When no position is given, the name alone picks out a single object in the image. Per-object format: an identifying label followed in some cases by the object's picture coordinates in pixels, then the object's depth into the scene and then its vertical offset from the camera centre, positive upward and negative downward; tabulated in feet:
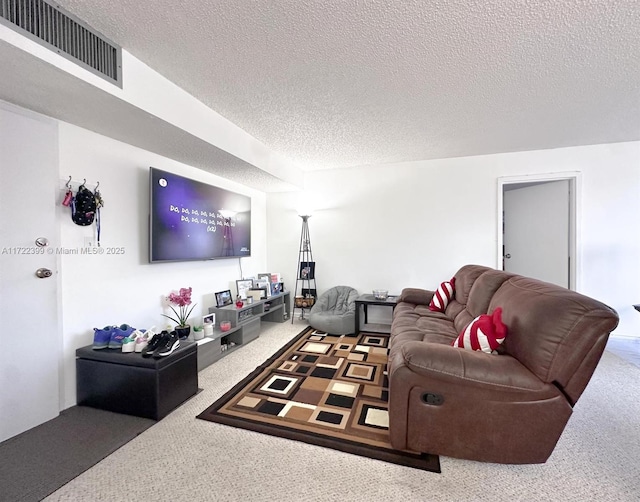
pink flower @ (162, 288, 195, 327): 8.66 -1.74
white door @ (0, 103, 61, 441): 5.42 -0.52
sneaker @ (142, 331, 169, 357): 6.23 -2.23
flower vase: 8.01 -2.46
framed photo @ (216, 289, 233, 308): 10.56 -2.00
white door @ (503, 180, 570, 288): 11.62 +0.71
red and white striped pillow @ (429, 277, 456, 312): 9.71 -1.84
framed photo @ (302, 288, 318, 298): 13.96 -2.31
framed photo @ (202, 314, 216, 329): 9.07 -2.47
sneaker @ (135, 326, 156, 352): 6.44 -2.21
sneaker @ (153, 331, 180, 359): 6.19 -2.32
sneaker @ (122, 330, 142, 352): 6.31 -2.20
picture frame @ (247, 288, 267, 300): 11.88 -1.98
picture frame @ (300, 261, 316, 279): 13.96 -1.15
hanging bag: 6.39 +1.02
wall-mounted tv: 8.05 +1.00
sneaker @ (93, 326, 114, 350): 6.55 -2.17
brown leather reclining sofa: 4.22 -2.29
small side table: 11.52 -2.79
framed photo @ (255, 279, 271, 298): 12.40 -1.70
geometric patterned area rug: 5.29 -3.76
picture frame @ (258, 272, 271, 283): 13.34 -1.45
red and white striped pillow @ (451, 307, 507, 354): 4.99 -1.65
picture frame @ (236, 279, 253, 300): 11.74 -1.70
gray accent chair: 11.48 -2.93
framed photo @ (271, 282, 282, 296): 13.30 -2.01
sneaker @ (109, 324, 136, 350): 6.59 -2.15
